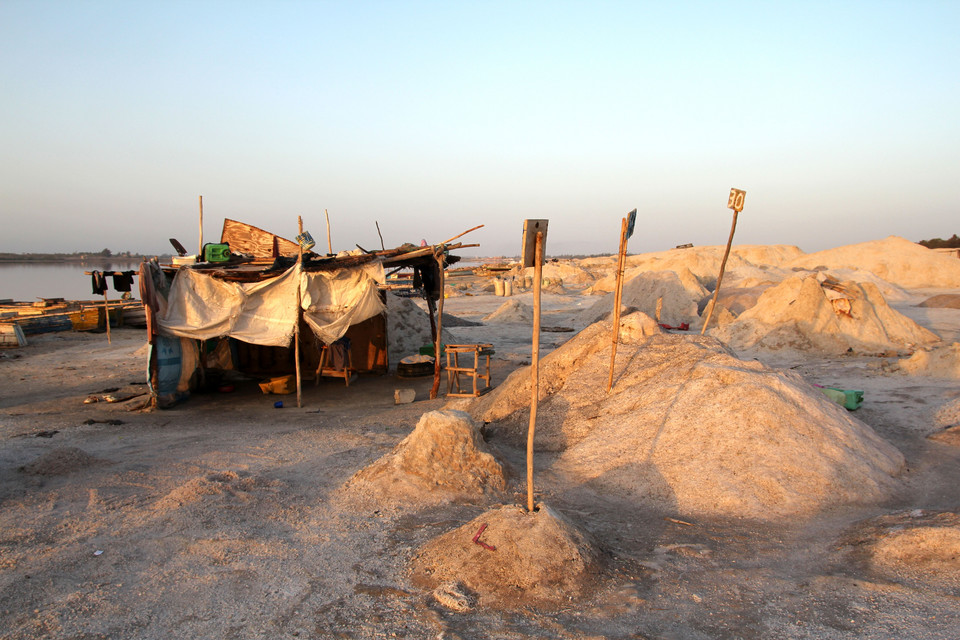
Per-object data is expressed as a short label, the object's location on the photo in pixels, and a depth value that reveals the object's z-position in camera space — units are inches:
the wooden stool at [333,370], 459.2
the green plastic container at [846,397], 310.7
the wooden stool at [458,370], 380.1
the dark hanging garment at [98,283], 392.5
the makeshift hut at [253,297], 373.1
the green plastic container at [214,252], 398.3
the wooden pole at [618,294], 255.8
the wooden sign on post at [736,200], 301.3
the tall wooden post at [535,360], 156.9
